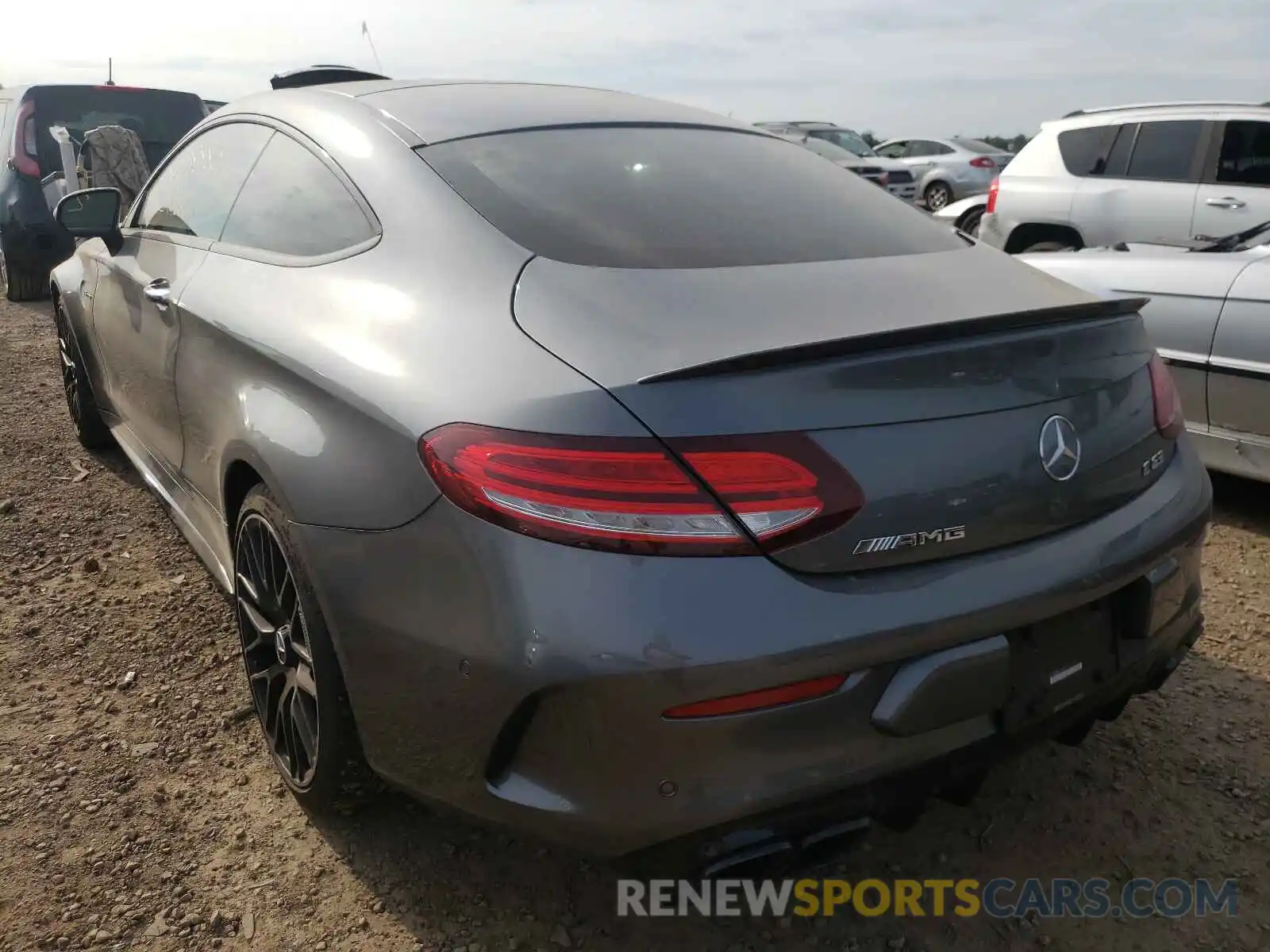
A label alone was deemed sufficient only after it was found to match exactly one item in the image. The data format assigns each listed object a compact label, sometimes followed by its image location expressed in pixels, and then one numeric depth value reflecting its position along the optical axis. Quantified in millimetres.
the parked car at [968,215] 9008
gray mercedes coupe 1495
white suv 6500
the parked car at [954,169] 17391
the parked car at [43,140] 8148
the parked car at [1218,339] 3506
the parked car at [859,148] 16984
